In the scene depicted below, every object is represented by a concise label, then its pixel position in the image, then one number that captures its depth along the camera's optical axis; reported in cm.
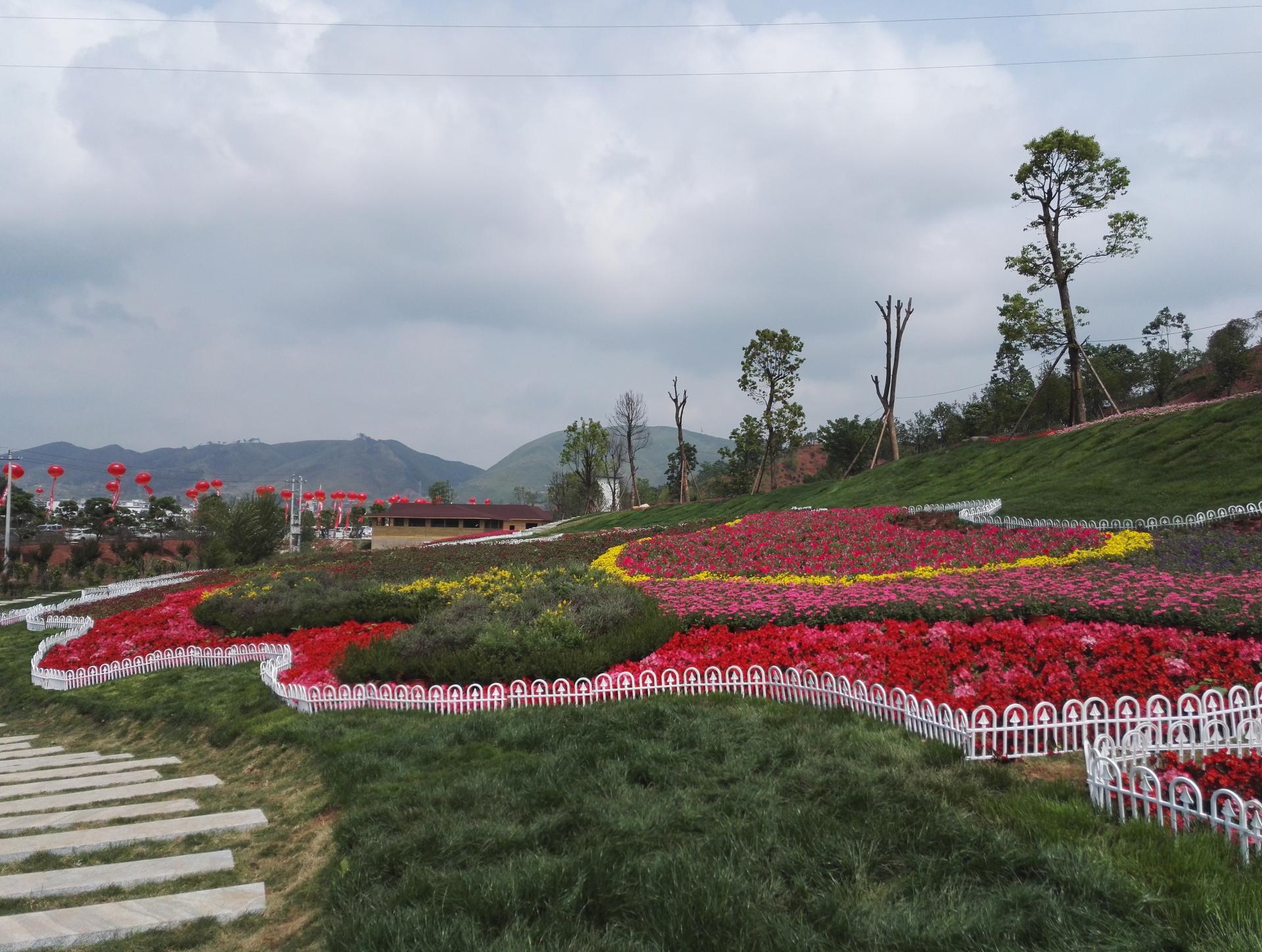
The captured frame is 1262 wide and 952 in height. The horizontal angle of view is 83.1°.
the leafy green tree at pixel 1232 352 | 4391
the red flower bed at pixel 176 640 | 1013
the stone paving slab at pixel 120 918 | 342
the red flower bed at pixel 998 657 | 617
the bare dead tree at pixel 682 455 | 4834
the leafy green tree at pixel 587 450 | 6031
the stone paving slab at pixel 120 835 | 450
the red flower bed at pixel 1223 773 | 384
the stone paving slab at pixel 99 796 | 548
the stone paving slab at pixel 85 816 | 498
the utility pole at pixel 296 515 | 5119
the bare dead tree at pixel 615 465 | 6662
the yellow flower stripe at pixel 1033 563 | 1309
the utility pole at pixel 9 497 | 3953
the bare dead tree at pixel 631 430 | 5762
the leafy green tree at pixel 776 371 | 4438
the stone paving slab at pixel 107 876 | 395
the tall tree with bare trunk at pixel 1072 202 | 3084
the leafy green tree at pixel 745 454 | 5409
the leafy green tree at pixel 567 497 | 8324
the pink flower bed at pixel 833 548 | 1456
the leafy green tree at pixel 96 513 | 6725
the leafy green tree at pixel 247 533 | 3061
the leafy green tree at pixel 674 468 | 7538
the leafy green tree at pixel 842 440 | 6300
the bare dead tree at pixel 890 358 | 3719
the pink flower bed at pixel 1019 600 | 805
